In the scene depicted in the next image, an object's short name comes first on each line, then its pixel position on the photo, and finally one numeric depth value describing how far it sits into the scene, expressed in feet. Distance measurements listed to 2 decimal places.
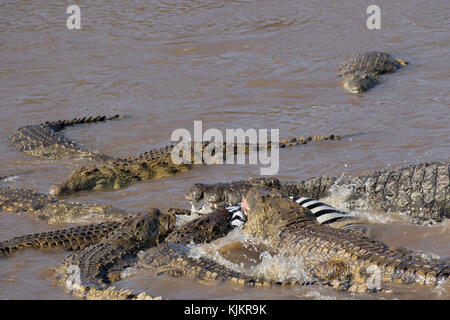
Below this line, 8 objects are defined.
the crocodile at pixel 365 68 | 66.95
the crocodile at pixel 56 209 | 42.78
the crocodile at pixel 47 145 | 57.52
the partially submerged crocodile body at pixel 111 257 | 30.12
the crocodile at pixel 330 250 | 28.25
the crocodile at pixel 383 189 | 38.11
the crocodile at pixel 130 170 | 50.37
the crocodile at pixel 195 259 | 30.12
